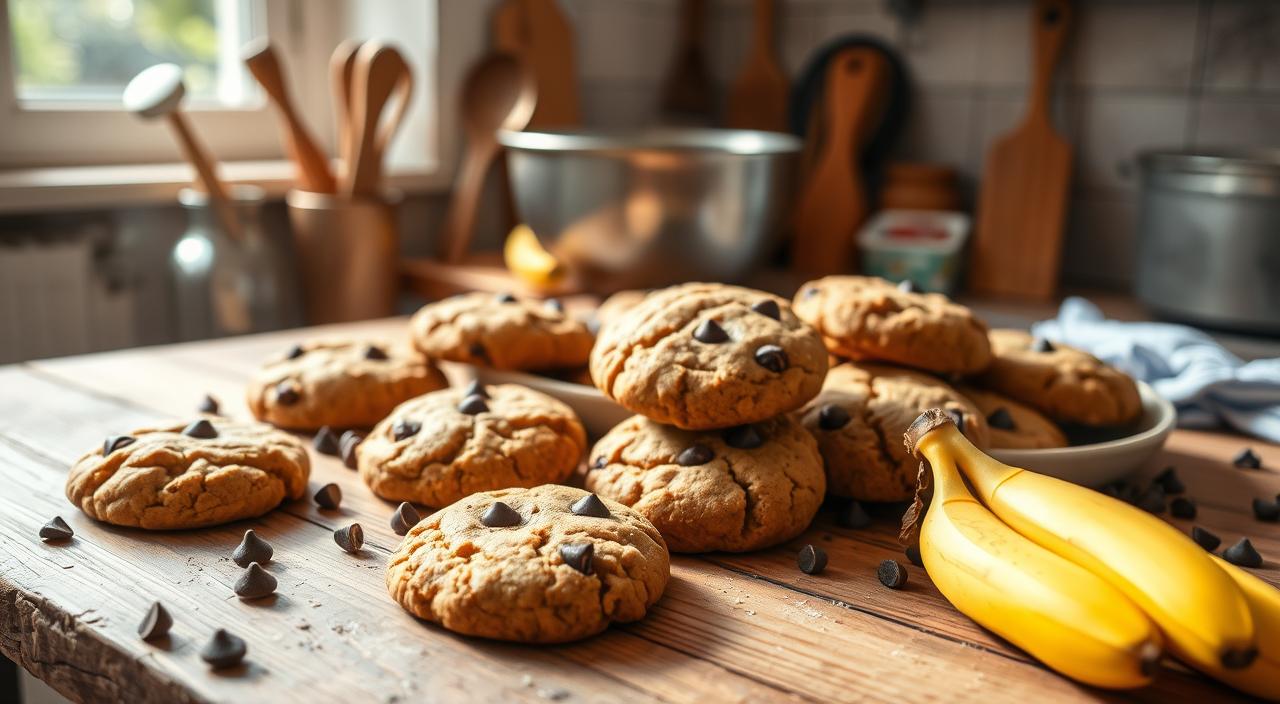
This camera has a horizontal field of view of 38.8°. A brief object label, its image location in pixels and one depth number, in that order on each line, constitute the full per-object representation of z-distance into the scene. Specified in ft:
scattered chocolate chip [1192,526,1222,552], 1.98
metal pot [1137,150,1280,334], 2.98
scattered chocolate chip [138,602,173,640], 1.73
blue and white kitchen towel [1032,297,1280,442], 2.49
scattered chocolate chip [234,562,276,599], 1.82
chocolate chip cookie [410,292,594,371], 2.32
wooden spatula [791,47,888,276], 4.12
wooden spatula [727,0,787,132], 4.55
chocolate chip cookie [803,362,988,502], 2.06
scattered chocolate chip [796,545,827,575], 1.92
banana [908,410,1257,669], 1.65
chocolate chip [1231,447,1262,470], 2.31
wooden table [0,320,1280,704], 1.68
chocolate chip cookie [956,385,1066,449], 2.12
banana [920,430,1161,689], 1.66
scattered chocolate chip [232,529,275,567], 1.90
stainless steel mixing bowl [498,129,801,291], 3.10
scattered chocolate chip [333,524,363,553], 1.94
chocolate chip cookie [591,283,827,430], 1.96
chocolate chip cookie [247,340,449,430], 2.32
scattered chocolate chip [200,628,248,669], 1.69
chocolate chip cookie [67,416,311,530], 1.98
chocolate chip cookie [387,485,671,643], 1.75
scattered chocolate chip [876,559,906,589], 1.89
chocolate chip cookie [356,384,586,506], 2.06
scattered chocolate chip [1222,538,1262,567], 1.94
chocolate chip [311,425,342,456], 2.28
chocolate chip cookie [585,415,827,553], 1.94
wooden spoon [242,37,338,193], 3.17
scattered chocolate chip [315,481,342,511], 2.06
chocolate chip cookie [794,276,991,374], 2.13
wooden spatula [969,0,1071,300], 3.77
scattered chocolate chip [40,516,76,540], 1.93
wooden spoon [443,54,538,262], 4.03
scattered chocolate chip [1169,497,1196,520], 2.10
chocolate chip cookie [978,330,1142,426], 2.23
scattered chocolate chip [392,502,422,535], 1.99
